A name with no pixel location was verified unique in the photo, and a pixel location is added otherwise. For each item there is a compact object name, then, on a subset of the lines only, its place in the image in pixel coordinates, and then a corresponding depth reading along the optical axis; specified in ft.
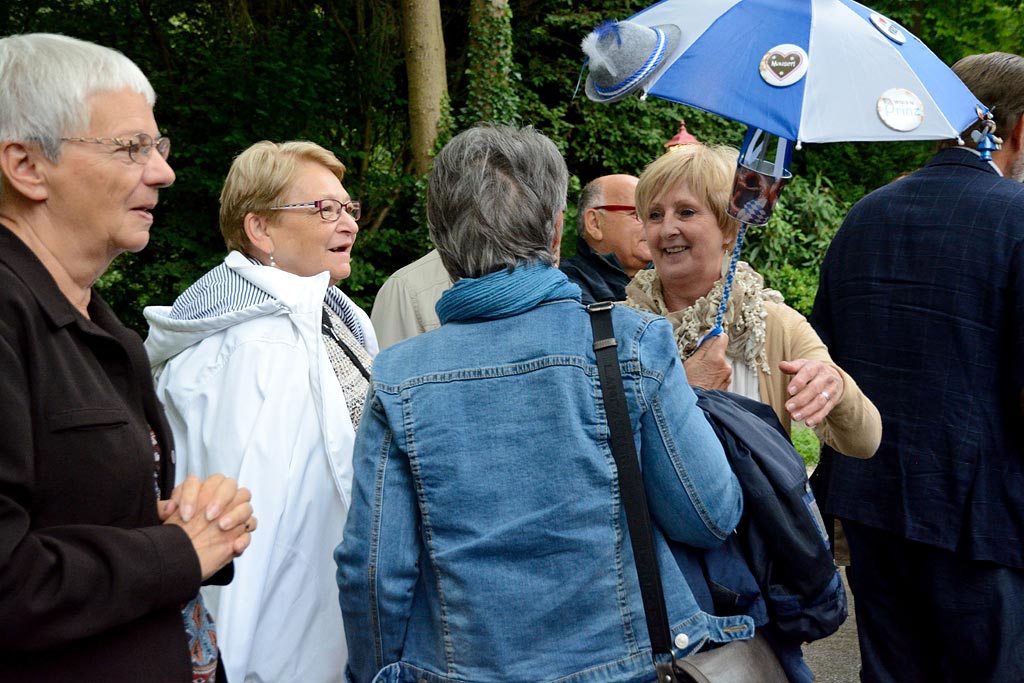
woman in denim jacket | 6.37
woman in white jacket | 8.09
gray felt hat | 8.04
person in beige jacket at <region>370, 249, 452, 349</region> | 14.62
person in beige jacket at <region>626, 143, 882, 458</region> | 7.78
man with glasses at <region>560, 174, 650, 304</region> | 16.89
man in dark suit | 10.05
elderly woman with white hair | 5.01
